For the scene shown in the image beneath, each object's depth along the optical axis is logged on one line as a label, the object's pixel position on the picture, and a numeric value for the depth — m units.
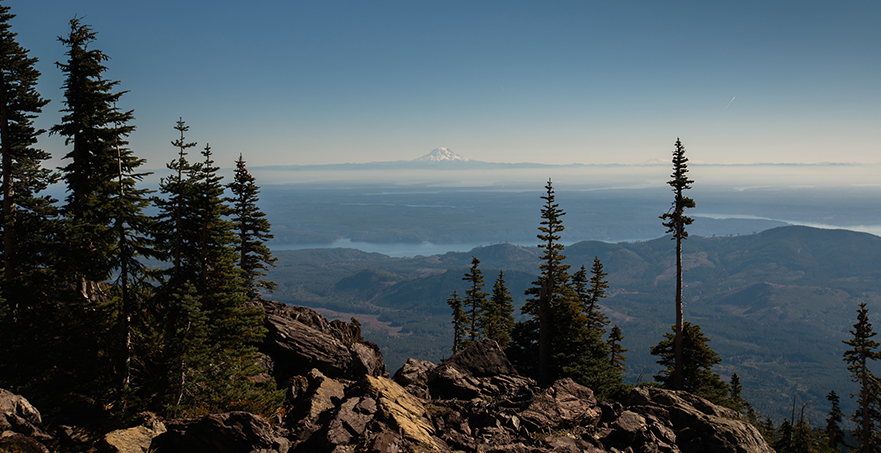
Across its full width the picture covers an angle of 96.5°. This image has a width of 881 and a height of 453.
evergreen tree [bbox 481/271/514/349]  49.28
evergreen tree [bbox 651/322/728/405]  33.44
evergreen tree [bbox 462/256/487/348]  49.55
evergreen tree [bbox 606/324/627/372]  43.12
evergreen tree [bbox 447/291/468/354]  49.82
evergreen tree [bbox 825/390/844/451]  55.44
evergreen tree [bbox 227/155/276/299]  31.83
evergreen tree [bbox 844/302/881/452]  34.15
